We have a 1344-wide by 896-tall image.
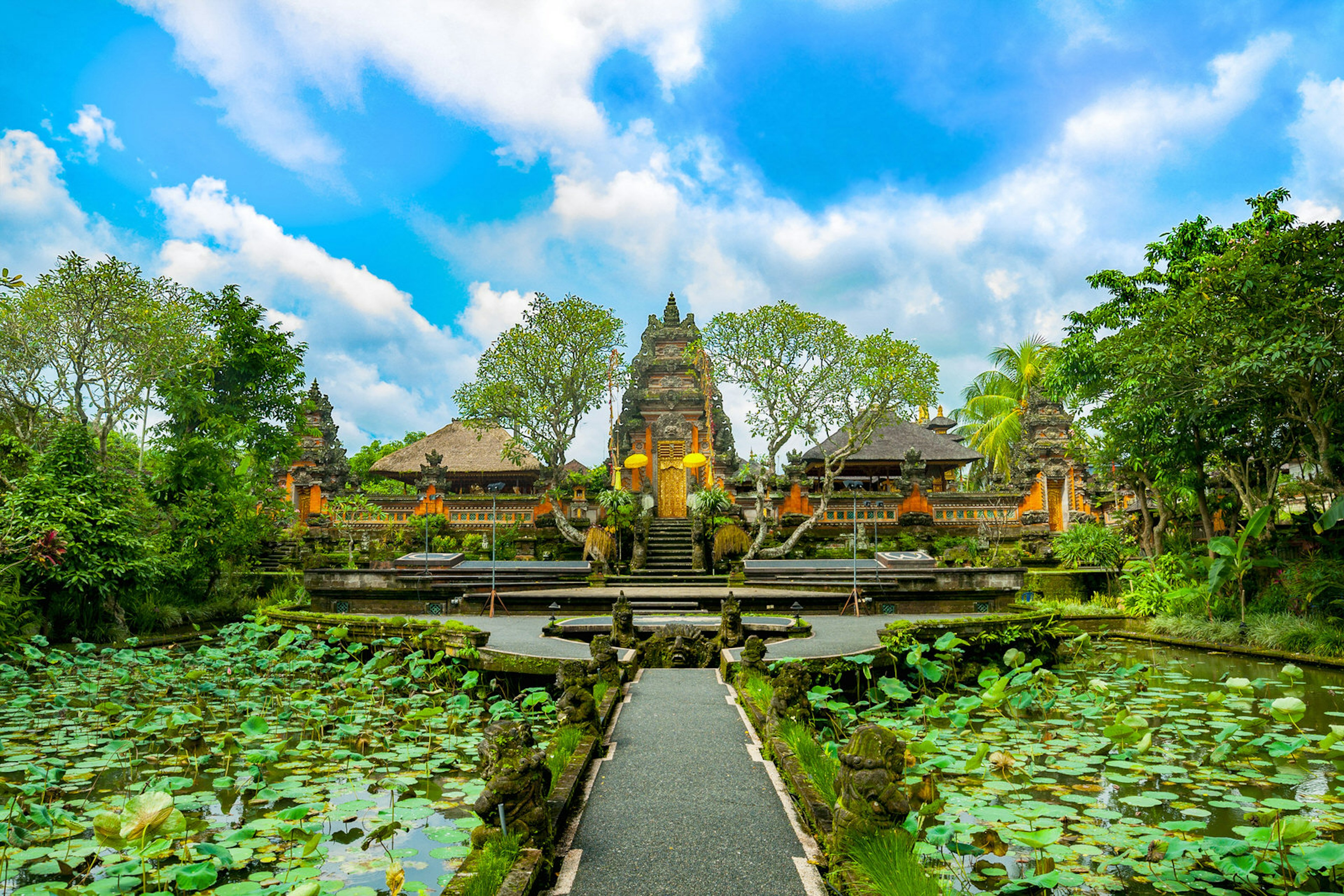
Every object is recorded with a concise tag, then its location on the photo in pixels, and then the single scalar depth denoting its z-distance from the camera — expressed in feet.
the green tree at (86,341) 52.34
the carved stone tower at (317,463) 76.54
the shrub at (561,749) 15.30
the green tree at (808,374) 59.93
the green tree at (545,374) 70.85
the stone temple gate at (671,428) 79.25
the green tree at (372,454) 121.19
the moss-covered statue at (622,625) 30.27
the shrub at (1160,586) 40.09
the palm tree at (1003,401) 90.38
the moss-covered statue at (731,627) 30.40
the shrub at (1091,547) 51.31
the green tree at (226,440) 46.16
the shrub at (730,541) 55.31
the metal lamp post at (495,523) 42.83
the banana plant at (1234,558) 33.88
